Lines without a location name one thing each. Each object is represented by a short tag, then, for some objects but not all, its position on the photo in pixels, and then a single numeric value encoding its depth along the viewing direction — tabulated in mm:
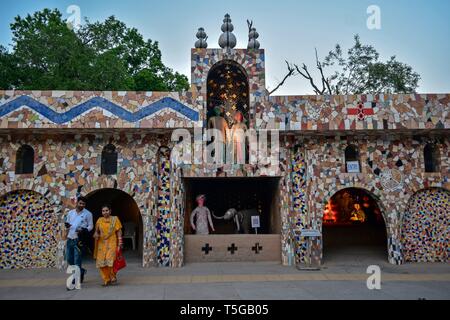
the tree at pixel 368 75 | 23797
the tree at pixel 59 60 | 20219
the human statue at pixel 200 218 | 12391
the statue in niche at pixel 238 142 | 11883
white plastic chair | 14494
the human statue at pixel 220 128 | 11766
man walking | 8078
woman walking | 7910
